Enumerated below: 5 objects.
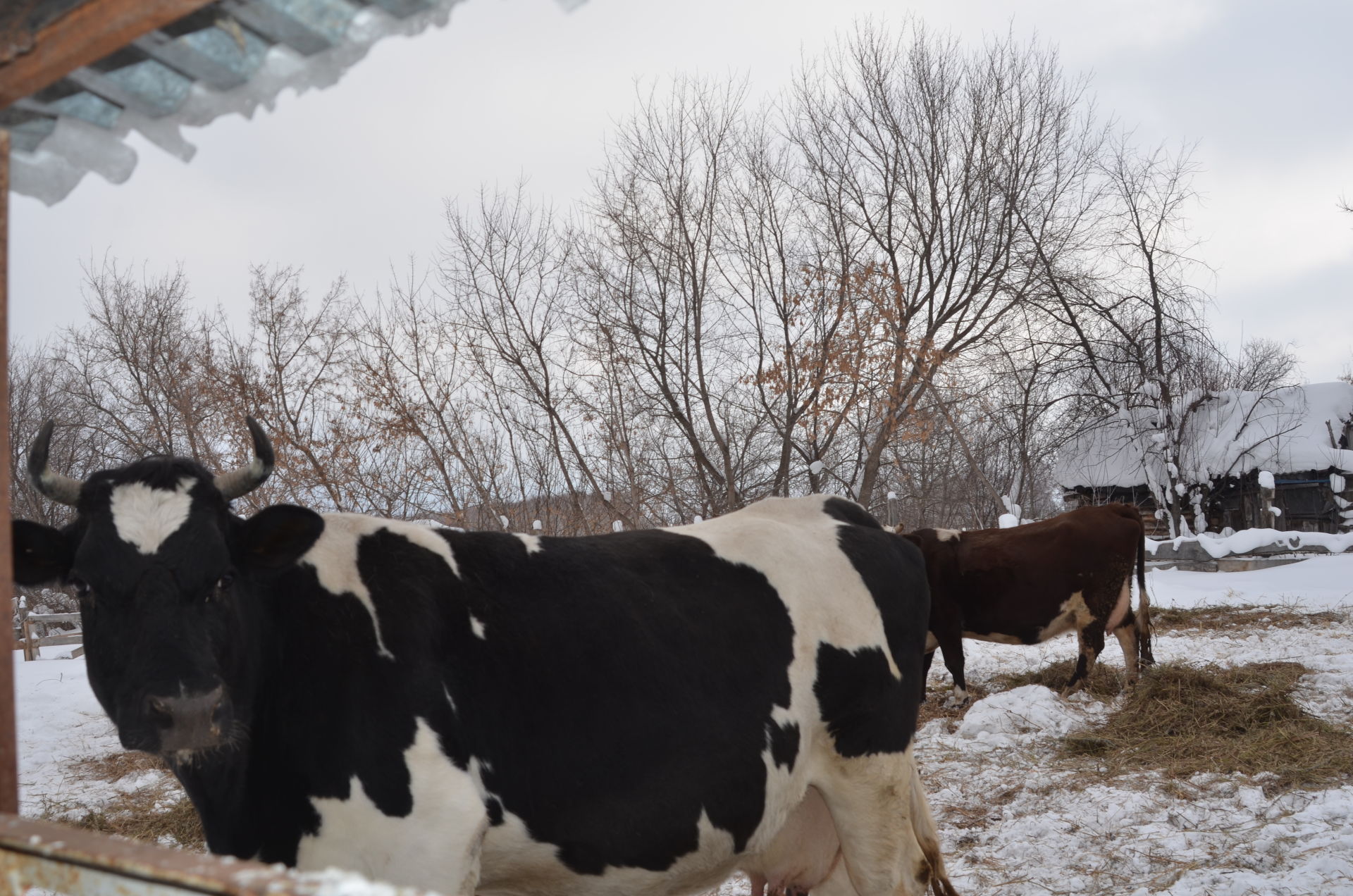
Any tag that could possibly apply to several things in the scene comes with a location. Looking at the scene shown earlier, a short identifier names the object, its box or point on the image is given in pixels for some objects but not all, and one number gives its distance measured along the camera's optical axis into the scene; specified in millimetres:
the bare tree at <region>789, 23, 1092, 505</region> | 20406
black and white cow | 3018
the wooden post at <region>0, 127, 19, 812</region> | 2016
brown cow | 9945
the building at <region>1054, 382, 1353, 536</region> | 29766
